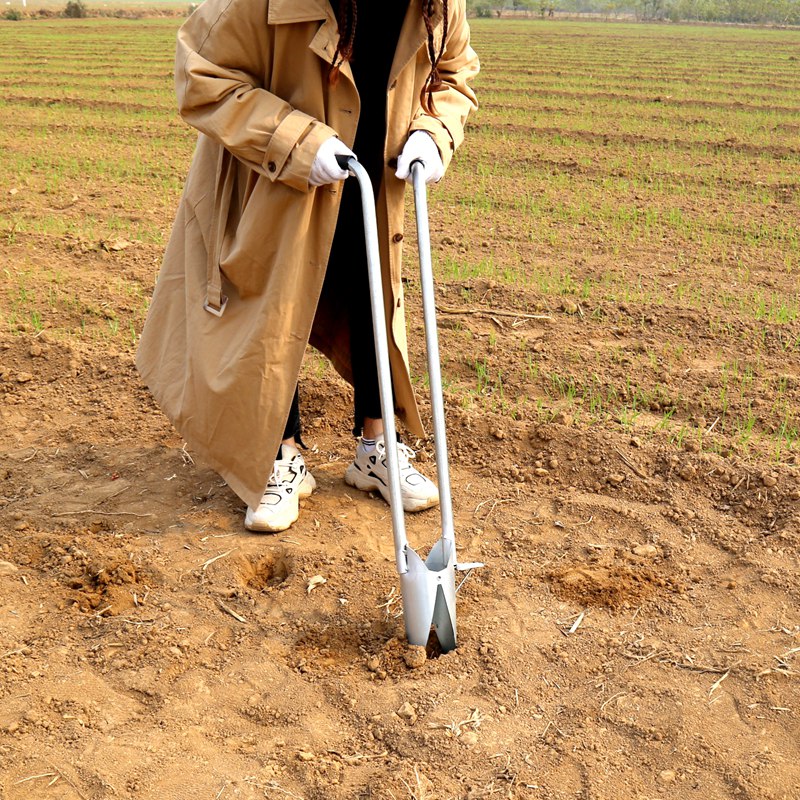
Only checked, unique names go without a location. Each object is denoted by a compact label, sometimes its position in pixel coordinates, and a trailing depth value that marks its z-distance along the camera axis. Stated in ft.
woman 8.29
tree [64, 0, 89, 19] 104.41
